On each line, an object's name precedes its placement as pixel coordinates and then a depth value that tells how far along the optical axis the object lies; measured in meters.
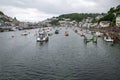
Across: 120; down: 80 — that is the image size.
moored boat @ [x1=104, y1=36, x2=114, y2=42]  33.84
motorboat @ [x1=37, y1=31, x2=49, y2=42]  35.25
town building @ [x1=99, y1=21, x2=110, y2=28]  63.71
